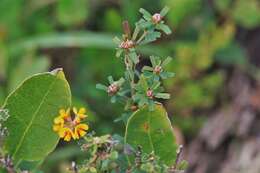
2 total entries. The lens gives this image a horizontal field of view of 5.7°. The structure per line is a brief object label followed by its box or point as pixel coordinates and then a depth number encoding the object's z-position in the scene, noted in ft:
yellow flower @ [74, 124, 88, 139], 4.69
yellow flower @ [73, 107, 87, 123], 4.70
